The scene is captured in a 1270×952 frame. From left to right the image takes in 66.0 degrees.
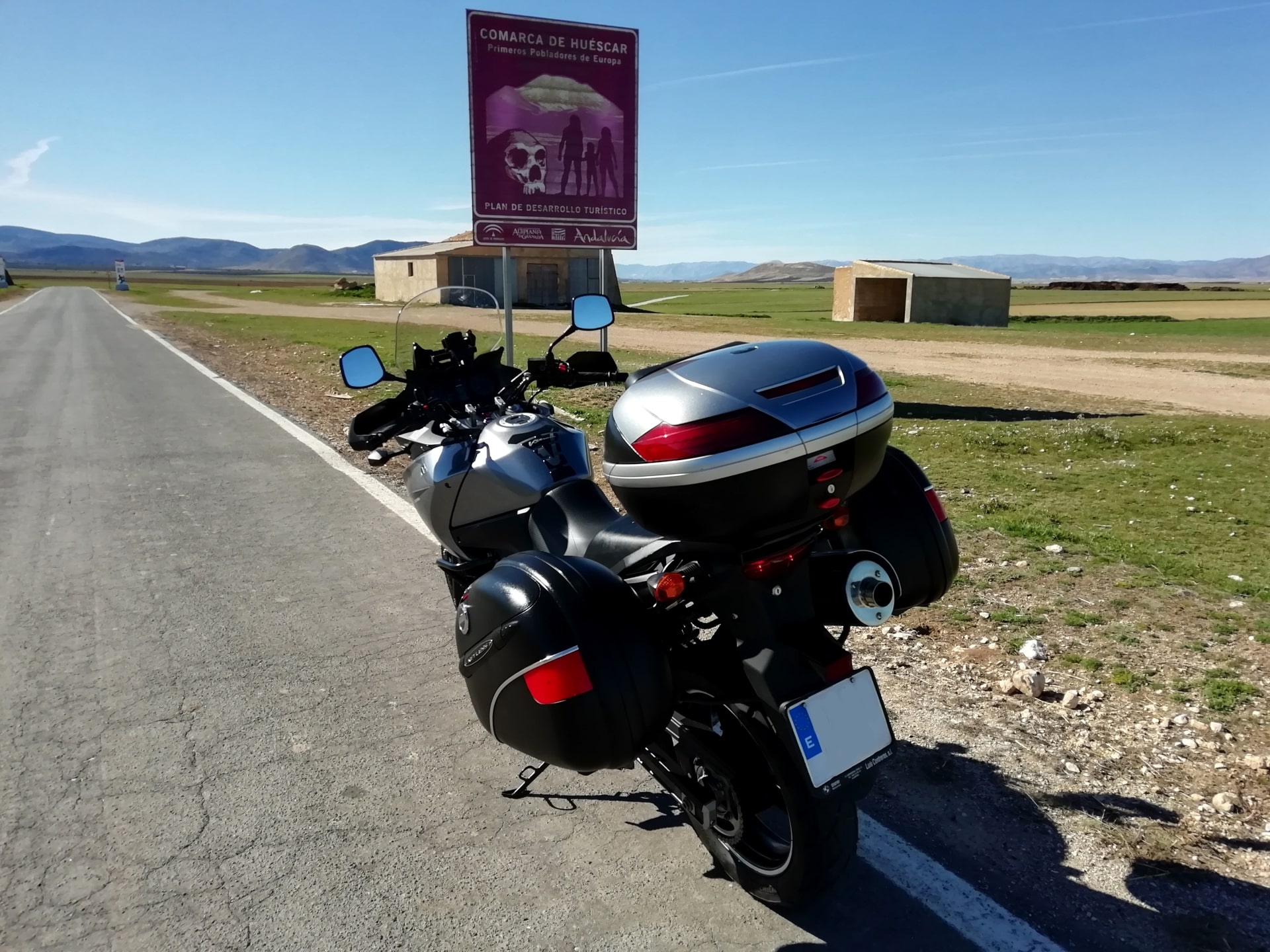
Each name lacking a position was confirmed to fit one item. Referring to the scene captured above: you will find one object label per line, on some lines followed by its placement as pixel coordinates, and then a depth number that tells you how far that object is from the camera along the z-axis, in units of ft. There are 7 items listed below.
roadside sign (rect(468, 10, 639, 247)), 37.76
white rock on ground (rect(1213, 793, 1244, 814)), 10.24
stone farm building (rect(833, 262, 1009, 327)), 120.16
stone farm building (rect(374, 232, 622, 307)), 157.07
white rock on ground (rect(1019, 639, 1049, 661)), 14.07
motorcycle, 7.68
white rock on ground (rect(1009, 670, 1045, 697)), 13.02
